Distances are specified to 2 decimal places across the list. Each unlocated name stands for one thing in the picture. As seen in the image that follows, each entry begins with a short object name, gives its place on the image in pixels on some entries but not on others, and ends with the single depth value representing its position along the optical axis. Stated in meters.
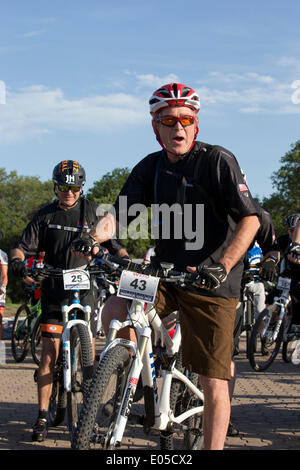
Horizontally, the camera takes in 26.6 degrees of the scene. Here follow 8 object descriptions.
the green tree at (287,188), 51.16
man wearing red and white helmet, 3.59
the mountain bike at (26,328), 9.70
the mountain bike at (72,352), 4.76
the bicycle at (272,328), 9.17
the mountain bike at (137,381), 3.25
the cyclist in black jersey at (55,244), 5.42
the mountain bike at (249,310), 9.05
